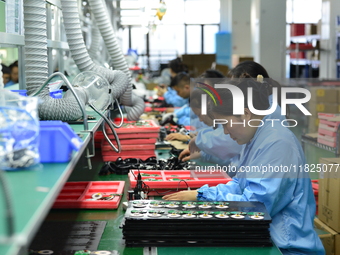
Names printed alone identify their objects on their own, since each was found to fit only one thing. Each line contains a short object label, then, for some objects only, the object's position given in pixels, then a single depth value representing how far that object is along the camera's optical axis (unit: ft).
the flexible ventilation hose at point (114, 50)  12.78
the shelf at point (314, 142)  13.63
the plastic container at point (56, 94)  7.28
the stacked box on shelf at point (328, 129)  13.50
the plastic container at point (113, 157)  11.50
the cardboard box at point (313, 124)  22.61
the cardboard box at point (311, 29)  38.99
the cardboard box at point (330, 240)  9.92
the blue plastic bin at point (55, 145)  4.52
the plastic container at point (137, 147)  11.77
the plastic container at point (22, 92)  7.21
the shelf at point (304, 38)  38.88
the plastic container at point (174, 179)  8.41
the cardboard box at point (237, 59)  41.91
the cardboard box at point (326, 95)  21.93
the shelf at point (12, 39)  7.42
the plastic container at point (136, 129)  11.81
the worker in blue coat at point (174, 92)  23.84
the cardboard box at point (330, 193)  10.02
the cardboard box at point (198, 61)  41.86
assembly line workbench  2.87
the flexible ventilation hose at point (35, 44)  8.15
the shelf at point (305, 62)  40.16
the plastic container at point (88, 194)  7.77
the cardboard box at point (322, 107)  21.73
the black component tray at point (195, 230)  5.93
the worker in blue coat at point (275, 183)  6.61
